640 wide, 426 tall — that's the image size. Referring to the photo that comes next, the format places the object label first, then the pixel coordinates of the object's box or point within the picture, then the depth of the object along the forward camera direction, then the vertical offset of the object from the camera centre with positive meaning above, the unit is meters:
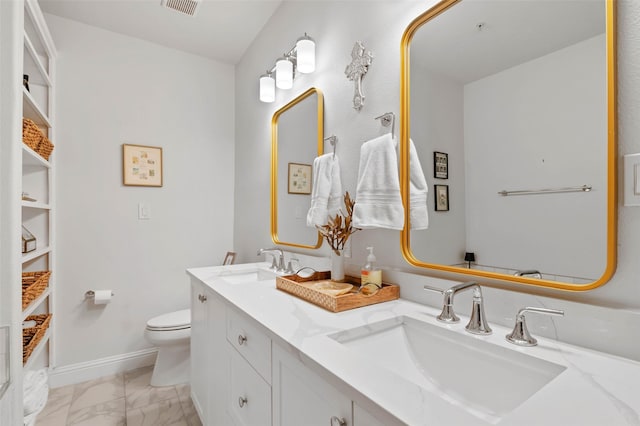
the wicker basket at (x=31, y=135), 1.49 +0.38
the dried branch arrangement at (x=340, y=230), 1.34 -0.07
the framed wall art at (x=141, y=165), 2.33 +0.35
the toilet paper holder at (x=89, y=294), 2.20 -0.57
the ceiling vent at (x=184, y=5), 1.97 +1.31
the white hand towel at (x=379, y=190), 1.17 +0.08
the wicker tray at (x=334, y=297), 1.05 -0.30
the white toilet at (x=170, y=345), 2.01 -0.87
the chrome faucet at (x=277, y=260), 1.81 -0.28
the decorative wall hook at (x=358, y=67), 1.36 +0.63
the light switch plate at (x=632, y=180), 0.68 +0.07
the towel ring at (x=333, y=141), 1.55 +0.35
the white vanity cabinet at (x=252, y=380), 0.66 -0.48
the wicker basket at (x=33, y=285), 1.48 -0.36
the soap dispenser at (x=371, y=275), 1.18 -0.23
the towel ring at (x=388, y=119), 1.23 +0.36
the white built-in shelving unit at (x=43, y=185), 1.90 +0.17
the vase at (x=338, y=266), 1.36 -0.23
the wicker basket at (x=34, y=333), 1.46 -0.62
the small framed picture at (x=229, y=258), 2.56 -0.38
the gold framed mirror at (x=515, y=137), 0.74 +0.21
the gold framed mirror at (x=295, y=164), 1.72 +0.29
